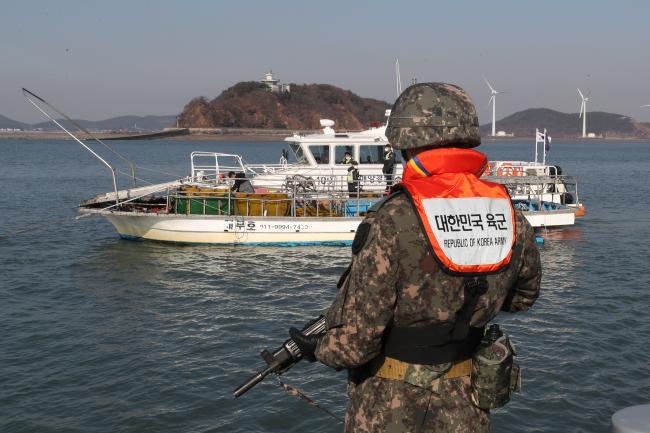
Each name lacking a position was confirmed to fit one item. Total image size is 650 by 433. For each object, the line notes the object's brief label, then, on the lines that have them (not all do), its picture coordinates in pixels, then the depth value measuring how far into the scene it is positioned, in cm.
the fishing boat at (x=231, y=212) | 1938
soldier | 279
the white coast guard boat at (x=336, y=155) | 2388
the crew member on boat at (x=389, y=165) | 2272
